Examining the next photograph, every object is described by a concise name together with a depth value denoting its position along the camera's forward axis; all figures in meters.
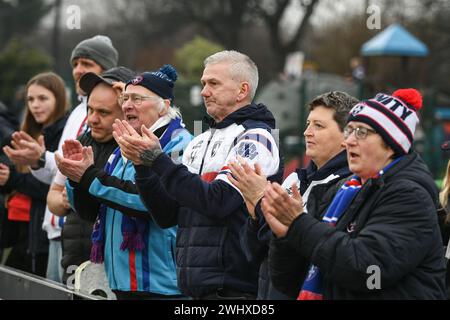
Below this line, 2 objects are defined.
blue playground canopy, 41.22
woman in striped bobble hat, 7.63
